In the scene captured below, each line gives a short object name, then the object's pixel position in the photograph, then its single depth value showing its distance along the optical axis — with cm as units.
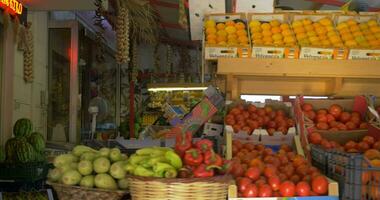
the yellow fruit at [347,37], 440
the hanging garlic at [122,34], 632
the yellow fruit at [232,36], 437
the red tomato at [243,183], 273
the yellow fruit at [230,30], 442
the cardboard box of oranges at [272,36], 426
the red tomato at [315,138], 367
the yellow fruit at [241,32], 442
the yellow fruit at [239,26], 450
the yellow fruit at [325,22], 456
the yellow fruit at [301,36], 438
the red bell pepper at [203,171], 255
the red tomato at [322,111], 411
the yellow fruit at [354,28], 449
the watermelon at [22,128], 467
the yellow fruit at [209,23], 451
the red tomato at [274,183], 277
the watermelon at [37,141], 448
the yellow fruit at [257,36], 438
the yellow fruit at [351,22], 456
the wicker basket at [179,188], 249
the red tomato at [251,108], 418
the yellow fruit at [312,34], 439
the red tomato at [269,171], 285
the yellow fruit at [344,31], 446
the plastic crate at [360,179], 269
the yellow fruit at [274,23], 455
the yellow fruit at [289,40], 433
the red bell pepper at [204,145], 268
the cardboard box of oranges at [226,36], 423
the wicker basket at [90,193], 278
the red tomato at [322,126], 395
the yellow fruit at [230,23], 453
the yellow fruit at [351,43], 430
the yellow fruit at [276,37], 435
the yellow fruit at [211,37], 434
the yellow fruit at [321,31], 445
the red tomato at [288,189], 274
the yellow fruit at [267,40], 434
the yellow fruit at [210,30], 442
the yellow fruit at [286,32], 440
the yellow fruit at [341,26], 452
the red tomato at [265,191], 272
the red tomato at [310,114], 406
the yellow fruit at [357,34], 443
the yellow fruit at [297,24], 456
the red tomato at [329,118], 405
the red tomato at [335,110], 411
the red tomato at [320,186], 274
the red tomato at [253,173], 284
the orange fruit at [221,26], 452
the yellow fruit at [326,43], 432
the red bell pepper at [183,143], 271
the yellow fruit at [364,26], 457
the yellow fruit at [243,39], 432
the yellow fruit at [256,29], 449
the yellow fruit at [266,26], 450
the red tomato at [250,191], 271
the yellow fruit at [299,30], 447
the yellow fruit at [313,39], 434
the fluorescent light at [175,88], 927
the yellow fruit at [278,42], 432
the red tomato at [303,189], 274
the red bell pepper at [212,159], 261
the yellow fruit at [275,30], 443
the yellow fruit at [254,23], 457
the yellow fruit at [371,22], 459
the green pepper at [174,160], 263
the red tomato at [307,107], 414
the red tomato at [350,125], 397
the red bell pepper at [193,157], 261
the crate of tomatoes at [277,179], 272
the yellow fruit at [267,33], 440
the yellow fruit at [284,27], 448
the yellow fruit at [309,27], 450
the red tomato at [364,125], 397
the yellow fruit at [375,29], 446
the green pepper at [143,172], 260
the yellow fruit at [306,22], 459
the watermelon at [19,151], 425
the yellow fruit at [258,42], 427
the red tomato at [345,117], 407
